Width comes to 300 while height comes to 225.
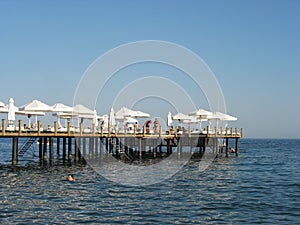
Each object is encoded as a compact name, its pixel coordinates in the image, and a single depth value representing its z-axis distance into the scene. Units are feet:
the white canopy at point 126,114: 151.64
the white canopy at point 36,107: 122.31
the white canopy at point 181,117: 171.70
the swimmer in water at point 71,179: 89.26
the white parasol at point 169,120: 164.61
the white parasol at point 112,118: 140.77
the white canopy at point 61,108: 129.30
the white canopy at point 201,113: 162.40
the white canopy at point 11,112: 112.98
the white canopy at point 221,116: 168.75
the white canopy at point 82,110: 132.36
